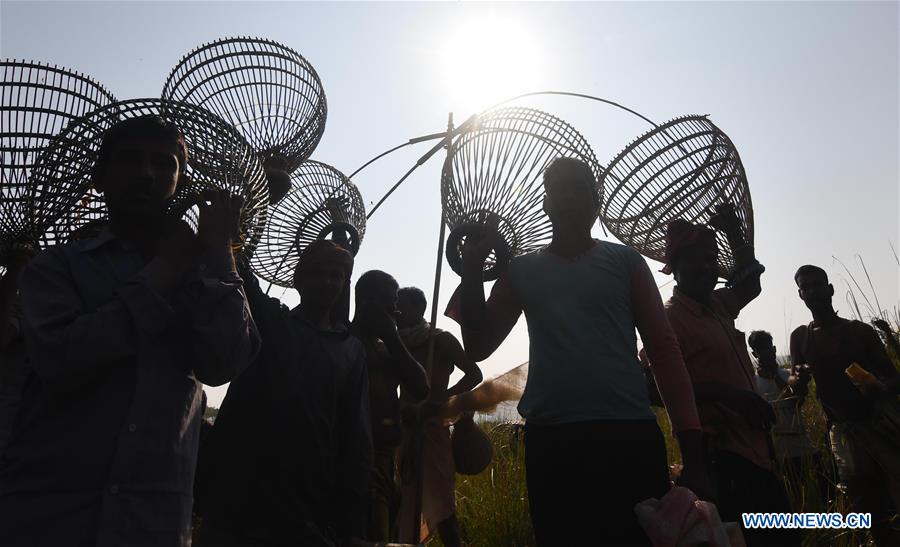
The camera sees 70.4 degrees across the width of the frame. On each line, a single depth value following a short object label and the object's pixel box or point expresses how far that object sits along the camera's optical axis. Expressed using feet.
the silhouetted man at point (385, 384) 10.02
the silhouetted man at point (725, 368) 9.00
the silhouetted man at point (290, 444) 7.11
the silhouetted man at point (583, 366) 6.61
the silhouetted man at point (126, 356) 4.74
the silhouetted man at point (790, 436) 16.98
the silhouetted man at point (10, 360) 8.98
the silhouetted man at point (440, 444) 11.92
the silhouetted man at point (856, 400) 14.37
